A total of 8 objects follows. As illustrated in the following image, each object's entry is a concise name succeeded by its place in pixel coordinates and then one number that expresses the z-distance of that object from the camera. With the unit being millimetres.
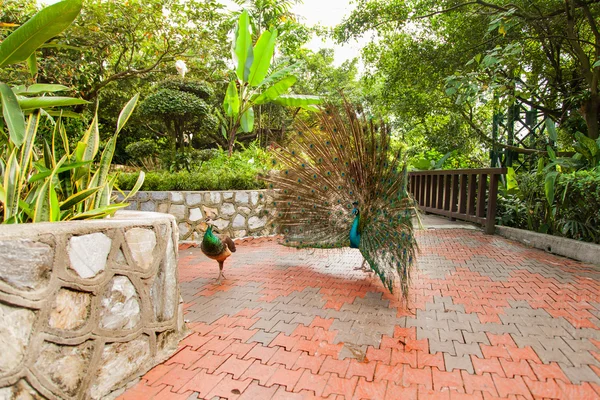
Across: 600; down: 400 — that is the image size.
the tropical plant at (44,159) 1901
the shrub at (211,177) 6578
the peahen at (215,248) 3994
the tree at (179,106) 7414
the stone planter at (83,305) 1620
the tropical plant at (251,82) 7215
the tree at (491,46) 6749
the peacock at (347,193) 3658
